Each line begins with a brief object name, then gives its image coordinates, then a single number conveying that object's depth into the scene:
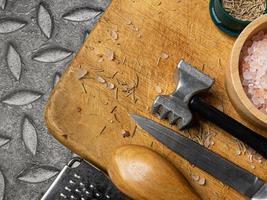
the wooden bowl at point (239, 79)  0.58
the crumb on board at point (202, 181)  0.61
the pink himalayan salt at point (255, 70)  0.60
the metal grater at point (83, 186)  0.66
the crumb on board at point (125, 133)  0.62
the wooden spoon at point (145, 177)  0.57
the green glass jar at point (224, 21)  0.62
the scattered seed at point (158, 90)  0.63
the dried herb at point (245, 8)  0.63
